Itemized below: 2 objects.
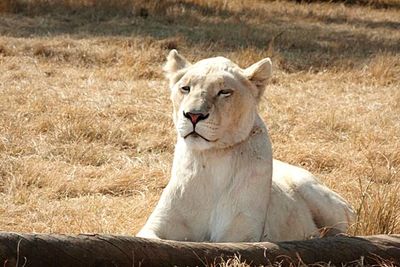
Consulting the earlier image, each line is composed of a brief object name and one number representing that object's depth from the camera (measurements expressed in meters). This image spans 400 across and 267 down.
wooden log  6.92
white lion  8.52
